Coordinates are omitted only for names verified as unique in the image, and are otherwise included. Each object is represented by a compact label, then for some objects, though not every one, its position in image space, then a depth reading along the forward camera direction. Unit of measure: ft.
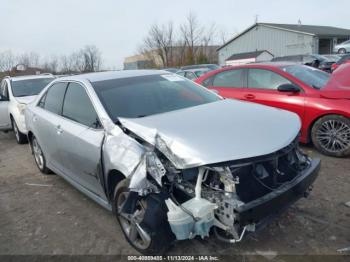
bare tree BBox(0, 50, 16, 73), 114.21
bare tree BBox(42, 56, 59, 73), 136.90
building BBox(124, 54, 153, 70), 174.19
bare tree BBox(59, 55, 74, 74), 139.27
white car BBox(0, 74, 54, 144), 24.08
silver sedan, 7.85
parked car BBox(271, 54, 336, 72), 60.19
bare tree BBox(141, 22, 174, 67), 171.73
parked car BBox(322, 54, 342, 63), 71.52
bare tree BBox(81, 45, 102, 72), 147.62
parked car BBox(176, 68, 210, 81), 46.98
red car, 16.01
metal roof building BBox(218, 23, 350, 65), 128.16
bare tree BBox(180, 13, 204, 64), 166.72
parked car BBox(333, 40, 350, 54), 103.14
